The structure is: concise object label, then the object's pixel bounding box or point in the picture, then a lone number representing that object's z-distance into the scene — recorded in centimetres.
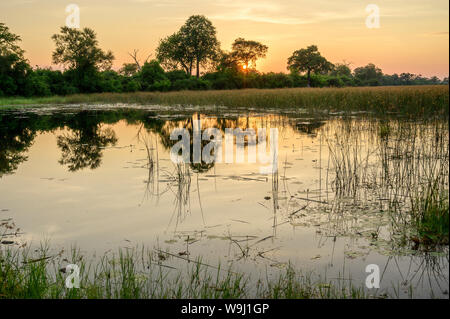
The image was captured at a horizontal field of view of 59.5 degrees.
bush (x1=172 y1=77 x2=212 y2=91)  4319
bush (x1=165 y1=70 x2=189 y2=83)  4762
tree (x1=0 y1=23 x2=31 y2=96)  3459
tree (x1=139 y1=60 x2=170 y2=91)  4453
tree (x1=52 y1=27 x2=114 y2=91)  4253
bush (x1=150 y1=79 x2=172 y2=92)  4309
